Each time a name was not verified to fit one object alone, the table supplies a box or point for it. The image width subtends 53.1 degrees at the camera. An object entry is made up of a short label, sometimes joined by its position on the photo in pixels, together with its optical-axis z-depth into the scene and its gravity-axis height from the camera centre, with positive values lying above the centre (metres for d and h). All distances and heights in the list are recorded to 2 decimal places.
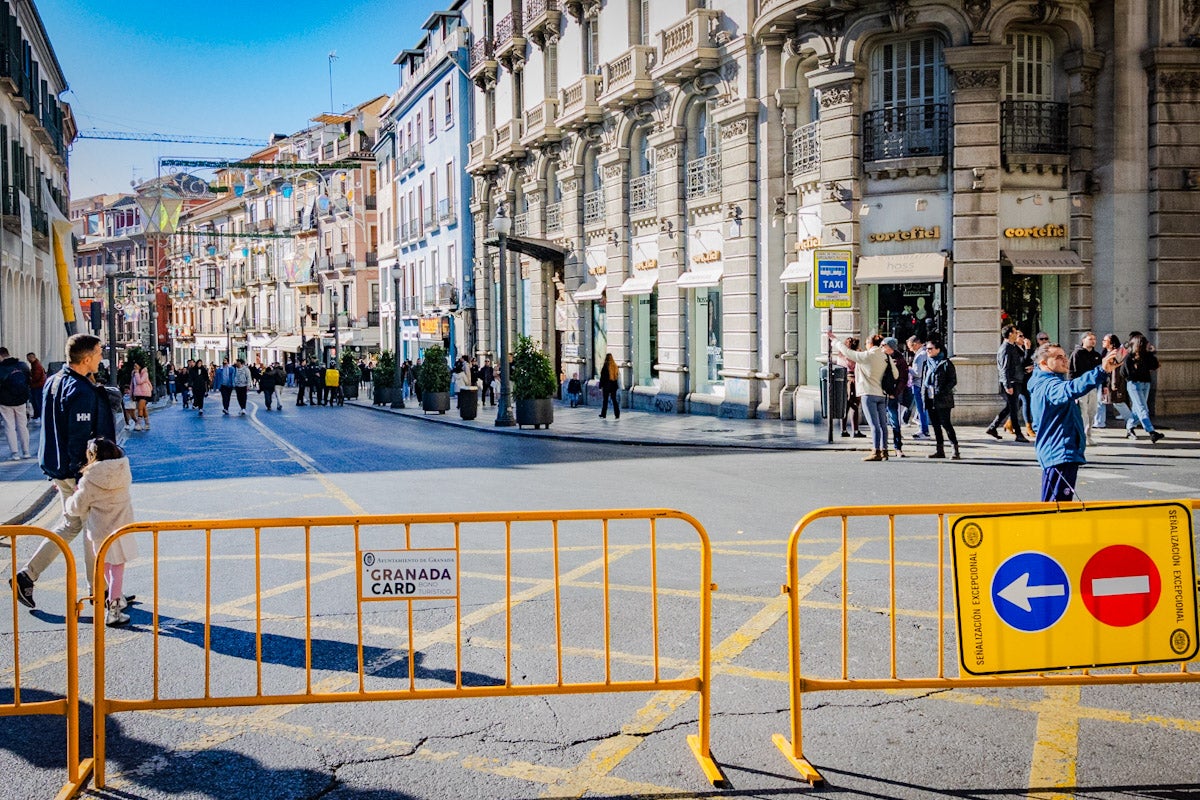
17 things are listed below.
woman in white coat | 17.22 -0.60
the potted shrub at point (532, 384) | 25.33 -0.57
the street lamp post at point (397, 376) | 38.91 -0.55
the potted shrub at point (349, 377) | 49.12 -0.69
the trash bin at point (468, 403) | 29.62 -1.11
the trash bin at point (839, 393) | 21.30 -0.72
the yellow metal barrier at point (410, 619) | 5.41 -1.63
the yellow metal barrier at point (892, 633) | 5.27 -1.59
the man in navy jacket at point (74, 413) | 8.50 -0.35
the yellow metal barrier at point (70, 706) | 4.91 -1.45
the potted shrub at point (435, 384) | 33.41 -0.71
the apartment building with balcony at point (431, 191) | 48.88 +7.79
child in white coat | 7.64 -0.89
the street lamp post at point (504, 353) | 26.48 +0.11
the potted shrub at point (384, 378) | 40.69 -0.63
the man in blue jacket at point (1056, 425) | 9.17 -0.59
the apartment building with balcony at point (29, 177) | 29.92 +5.40
